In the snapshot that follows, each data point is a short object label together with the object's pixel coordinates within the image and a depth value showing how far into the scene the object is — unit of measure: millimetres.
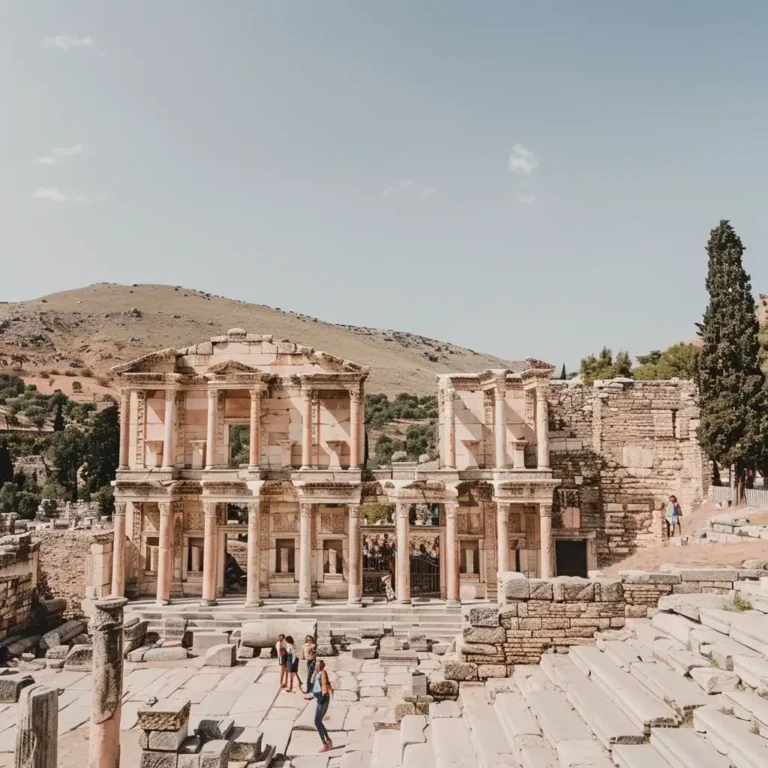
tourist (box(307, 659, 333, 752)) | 12055
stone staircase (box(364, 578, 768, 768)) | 7332
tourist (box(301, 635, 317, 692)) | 14023
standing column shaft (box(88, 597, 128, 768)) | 10812
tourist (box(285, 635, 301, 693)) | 15531
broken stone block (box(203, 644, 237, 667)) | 17719
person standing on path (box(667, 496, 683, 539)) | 23812
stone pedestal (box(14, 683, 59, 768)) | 9852
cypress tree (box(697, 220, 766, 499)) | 23672
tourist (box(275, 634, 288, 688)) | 15633
